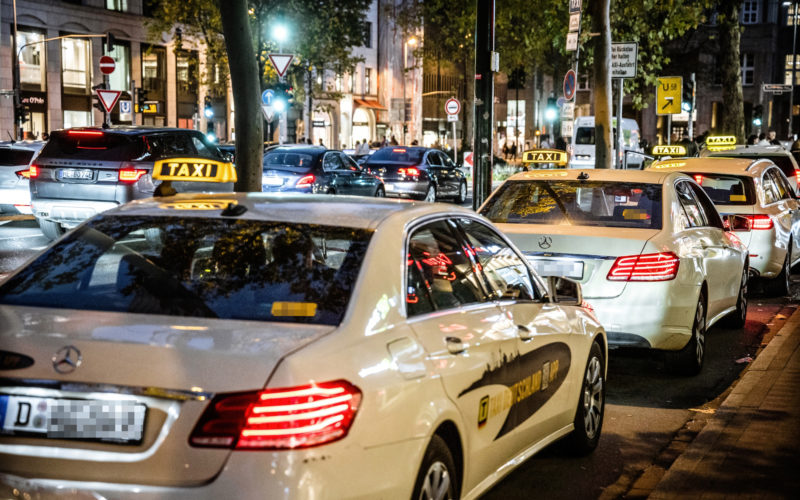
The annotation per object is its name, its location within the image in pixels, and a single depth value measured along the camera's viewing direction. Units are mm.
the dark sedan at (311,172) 22266
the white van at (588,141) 45375
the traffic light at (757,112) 57031
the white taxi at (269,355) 3410
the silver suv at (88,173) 16281
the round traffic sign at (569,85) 24984
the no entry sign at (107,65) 31859
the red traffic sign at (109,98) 28109
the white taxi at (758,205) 13328
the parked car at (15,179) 21625
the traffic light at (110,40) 36431
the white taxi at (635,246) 8266
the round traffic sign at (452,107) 36075
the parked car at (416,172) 30734
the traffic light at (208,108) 52938
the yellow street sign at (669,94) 26438
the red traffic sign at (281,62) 25344
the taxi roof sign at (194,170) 6543
